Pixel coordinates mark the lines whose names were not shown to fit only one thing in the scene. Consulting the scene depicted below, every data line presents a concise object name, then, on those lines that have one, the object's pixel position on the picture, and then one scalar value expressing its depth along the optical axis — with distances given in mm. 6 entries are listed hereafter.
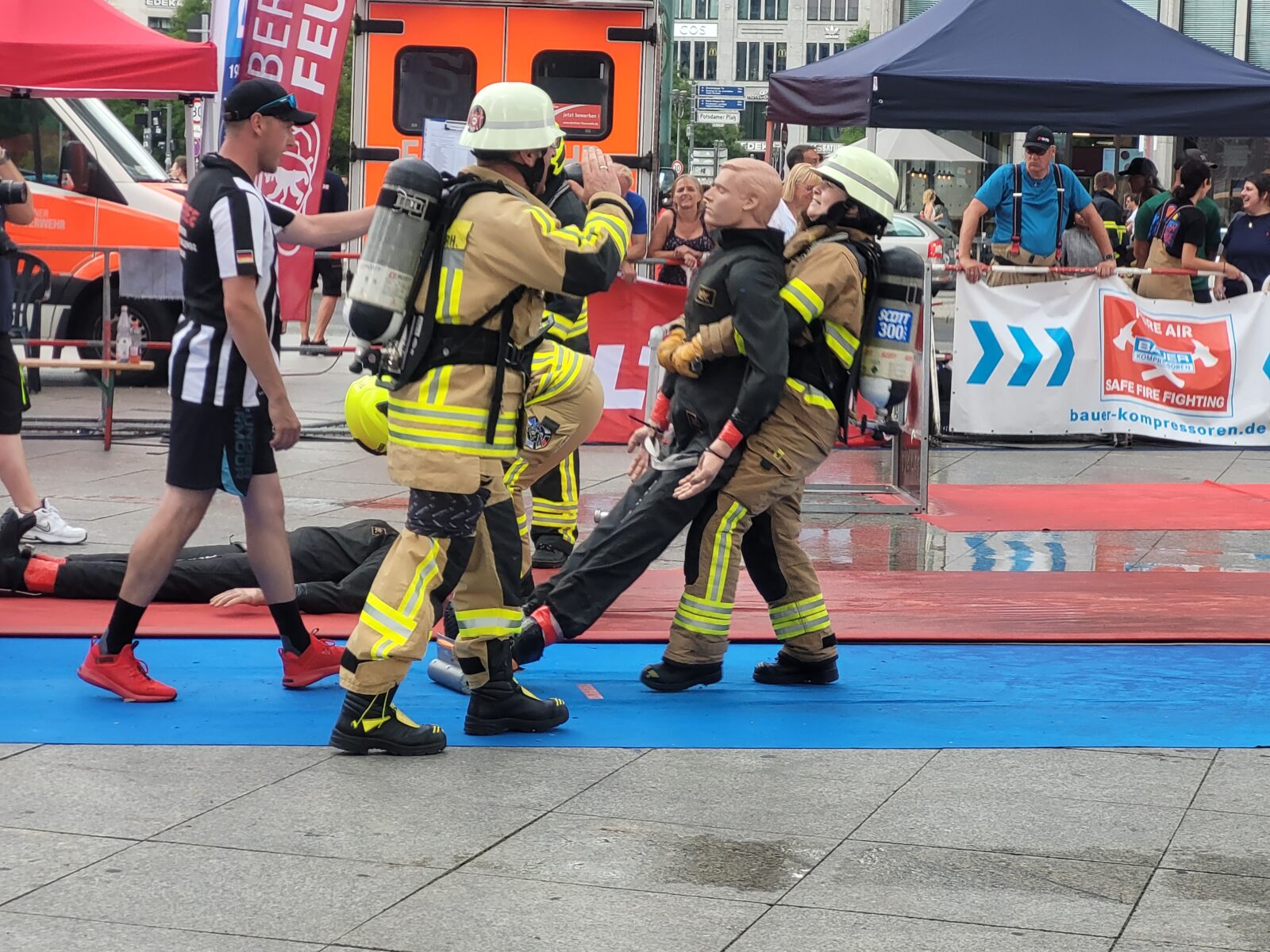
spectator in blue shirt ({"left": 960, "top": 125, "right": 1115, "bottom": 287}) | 12461
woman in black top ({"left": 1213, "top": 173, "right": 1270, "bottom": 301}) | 12812
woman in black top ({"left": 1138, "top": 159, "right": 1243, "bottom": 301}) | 12539
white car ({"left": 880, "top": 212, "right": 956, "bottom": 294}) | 24188
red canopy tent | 11742
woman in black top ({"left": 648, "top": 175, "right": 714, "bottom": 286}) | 11969
